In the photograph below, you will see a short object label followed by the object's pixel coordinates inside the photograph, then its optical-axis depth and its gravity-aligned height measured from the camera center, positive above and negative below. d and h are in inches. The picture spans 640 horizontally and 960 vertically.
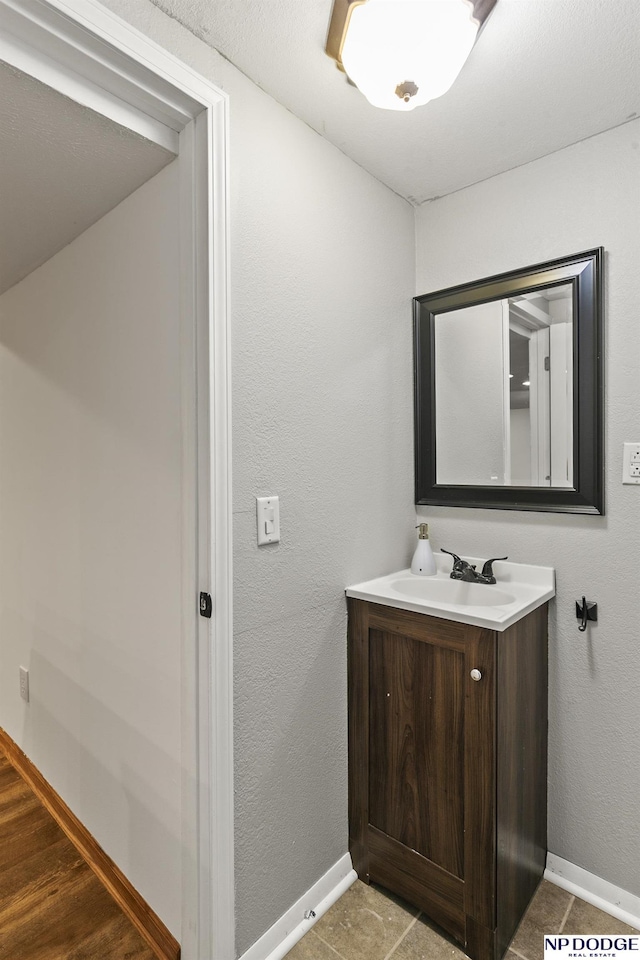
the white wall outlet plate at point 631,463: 59.1 +2.0
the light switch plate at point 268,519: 53.5 -3.9
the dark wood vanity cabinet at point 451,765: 53.2 -32.2
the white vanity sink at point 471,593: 54.4 -13.9
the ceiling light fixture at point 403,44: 43.0 +38.2
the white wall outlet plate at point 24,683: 82.9 -32.4
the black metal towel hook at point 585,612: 62.3 -16.0
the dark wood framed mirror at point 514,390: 62.4 +12.1
